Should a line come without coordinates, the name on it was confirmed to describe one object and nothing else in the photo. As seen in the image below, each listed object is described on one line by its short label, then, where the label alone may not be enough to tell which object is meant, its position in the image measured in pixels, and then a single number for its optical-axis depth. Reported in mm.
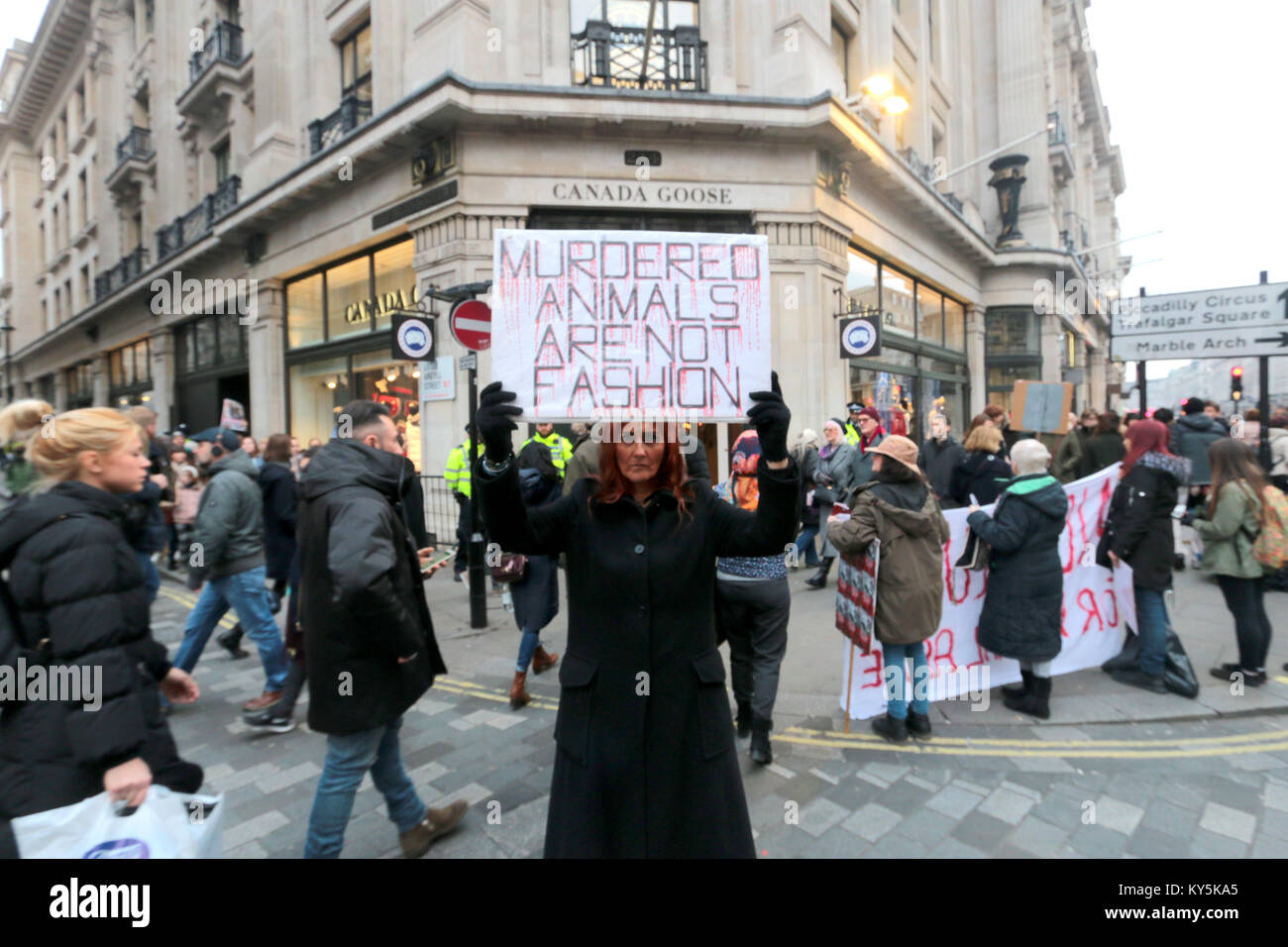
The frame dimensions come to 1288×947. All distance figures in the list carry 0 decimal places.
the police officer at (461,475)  8335
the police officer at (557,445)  6488
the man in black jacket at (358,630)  2582
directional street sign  6742
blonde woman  1828
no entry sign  6676
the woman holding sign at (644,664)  2037
